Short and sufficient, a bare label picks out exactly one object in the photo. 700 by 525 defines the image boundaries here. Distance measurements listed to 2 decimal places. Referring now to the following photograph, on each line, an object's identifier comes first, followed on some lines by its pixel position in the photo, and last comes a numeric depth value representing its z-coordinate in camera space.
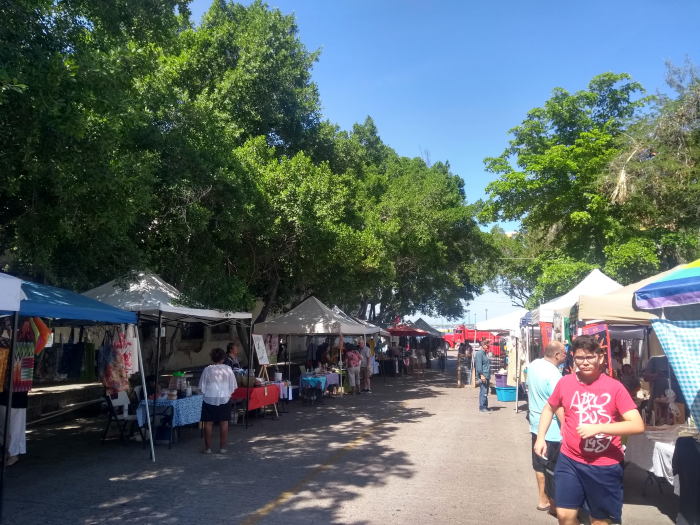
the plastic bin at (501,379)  17.83
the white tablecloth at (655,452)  5.82
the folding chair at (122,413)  9.29
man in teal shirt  5.64
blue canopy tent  5.66
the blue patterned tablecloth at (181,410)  9.09
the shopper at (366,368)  19.55
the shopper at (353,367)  18.45
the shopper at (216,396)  8.62
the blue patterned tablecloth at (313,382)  15.52
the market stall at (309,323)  16.17
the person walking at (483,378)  14.45
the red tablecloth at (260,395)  11.80
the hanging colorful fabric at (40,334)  8.00
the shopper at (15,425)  7.43
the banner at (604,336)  8.64
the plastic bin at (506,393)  16.55
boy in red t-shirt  3.87
